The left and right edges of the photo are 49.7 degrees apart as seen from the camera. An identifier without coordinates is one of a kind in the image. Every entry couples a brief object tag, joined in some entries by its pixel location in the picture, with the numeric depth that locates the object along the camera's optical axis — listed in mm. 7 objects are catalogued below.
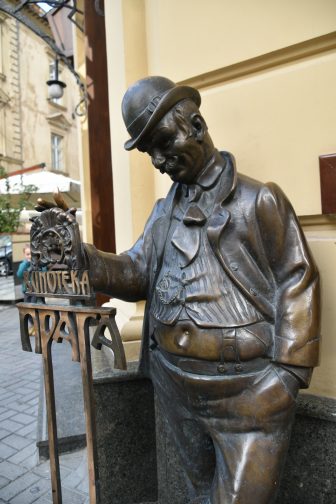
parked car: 15203
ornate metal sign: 1247
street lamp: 6875
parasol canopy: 8195
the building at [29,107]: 18062
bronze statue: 1204
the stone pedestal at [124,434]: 1988
